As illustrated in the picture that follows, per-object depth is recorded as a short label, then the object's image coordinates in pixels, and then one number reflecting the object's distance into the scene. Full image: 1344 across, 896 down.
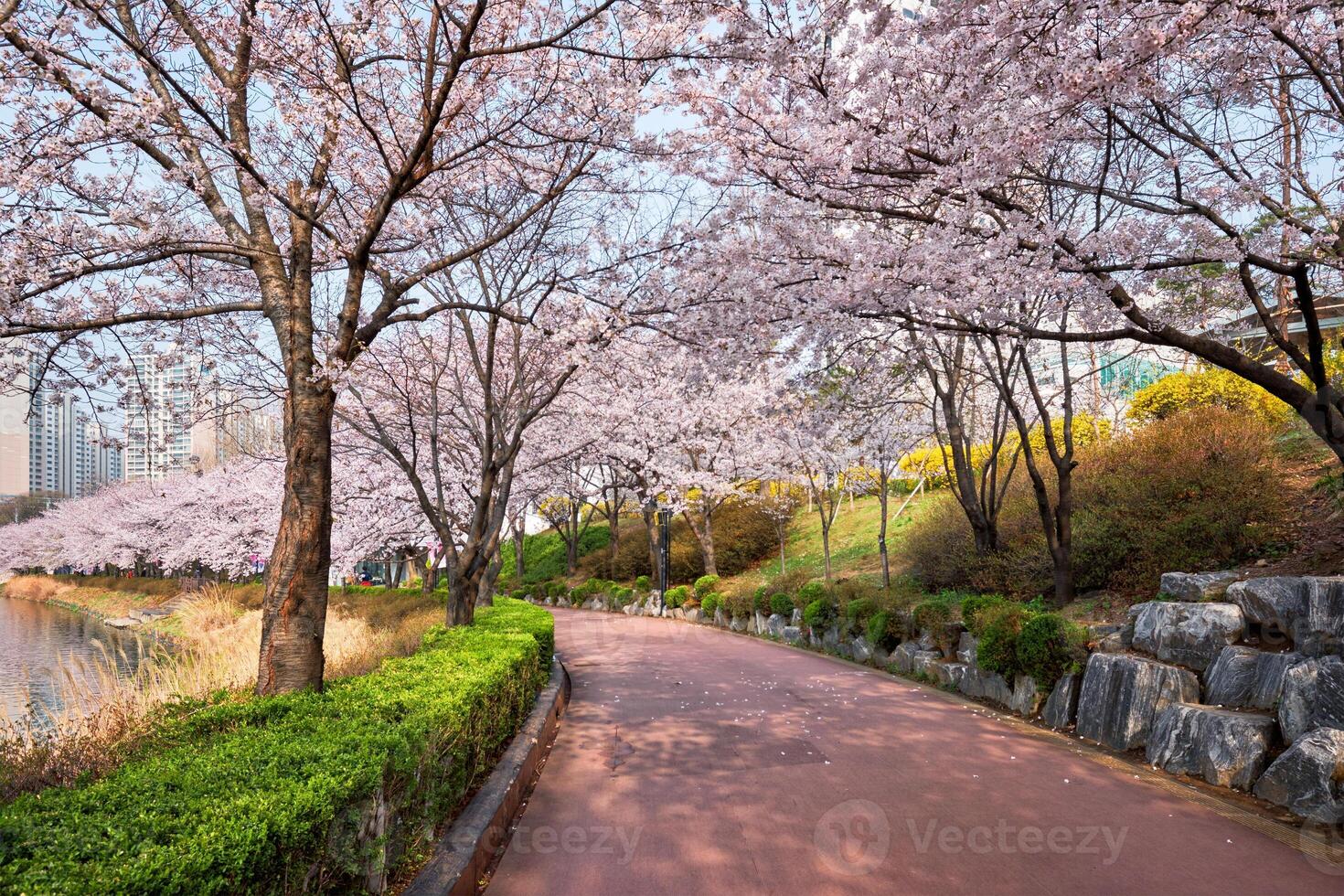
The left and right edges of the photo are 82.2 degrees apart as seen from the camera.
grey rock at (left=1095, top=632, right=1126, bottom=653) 6.78
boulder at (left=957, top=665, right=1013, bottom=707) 7.95
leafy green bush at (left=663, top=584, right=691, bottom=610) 19.53
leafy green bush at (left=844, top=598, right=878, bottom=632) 11.41
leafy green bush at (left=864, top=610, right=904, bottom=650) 10.66
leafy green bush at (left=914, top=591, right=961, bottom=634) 9.50
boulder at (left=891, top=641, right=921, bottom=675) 10.08
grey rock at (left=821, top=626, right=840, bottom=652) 12.47
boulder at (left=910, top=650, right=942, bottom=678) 9.52
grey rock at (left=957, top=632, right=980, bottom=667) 8.75
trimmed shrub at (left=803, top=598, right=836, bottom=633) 12.86
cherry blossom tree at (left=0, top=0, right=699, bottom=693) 5.16
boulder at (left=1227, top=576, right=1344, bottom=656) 5.08
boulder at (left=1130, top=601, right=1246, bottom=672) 5.87
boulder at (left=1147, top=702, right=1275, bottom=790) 5.02
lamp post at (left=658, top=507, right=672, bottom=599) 20.50
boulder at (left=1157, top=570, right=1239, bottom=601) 6.38
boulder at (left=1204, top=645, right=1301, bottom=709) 5.21
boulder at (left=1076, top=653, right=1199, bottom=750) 5.86
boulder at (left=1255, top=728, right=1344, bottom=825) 4.33
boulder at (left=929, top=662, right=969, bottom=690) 8.90
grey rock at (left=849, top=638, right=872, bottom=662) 11.27
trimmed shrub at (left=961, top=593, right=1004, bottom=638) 8.49
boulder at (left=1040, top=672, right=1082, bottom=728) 6.88
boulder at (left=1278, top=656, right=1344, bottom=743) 4.61
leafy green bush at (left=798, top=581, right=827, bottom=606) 13.33
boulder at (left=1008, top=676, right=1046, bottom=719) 7.37
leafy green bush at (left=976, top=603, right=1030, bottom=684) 7.77
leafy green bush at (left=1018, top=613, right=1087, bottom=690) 7.00
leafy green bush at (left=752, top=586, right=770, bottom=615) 15.34
